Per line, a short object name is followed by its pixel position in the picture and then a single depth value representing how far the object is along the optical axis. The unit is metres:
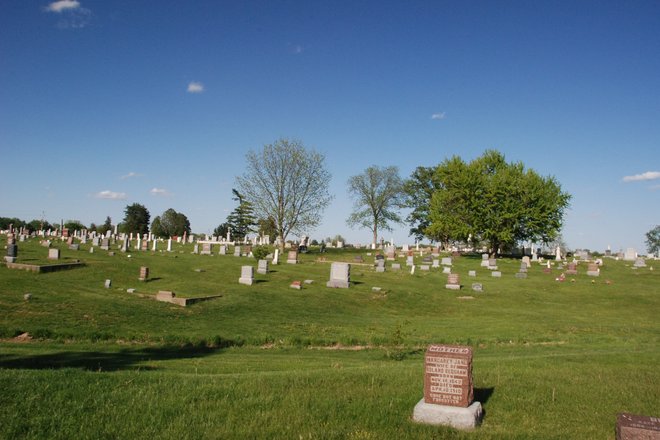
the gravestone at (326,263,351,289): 30.72
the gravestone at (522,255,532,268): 48.96
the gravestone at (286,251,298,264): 43.38
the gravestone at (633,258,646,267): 52.42
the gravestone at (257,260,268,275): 33.56
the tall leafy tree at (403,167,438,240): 89.31
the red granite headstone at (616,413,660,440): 5.79
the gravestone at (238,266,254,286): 29.17
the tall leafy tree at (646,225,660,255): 121.62
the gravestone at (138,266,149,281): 28.17
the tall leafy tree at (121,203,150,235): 103.56
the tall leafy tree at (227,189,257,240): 94.03
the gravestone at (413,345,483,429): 7.50
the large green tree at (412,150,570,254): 61.66
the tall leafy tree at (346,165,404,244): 87.06
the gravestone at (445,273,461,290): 33.75
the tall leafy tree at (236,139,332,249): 64.19
